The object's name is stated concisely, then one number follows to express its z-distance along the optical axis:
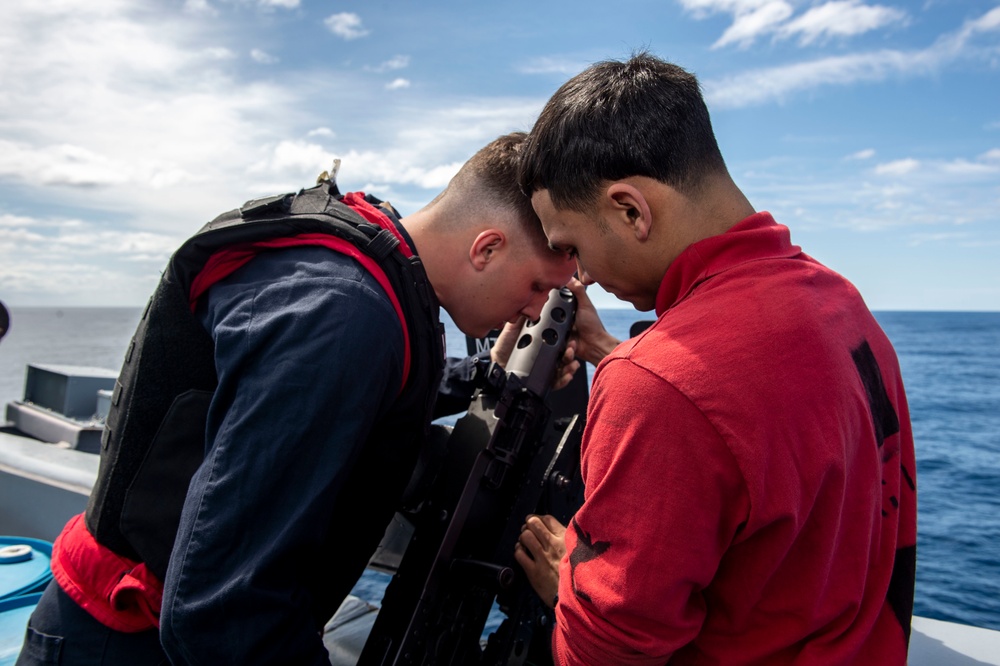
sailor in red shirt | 1.18
